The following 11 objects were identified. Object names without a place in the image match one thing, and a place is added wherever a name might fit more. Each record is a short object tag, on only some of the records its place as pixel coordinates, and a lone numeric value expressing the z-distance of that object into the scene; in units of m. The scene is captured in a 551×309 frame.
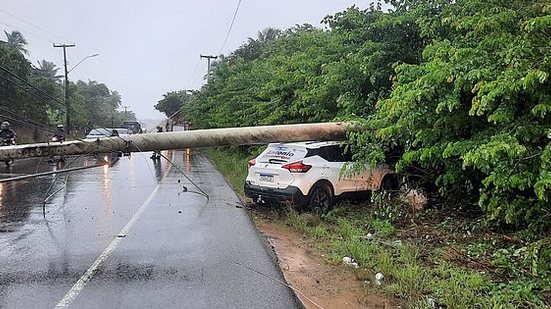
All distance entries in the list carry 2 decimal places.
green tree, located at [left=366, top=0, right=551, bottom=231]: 5.92
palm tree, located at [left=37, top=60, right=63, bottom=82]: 60.31
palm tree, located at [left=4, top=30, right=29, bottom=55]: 46.23
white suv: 10.39
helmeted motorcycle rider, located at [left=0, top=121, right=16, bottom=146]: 18.59
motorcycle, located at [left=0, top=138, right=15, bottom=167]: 18.09
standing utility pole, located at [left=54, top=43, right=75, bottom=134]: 37.07
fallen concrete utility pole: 7.62
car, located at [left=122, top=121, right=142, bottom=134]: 48.11
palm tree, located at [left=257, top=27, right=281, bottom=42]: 54.54
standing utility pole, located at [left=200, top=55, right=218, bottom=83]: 63.50
